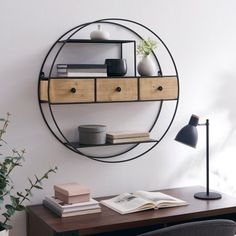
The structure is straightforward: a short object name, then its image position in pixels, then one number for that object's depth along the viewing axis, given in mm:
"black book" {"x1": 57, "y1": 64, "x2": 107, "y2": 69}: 2344
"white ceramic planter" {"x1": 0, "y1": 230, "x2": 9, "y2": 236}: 2054
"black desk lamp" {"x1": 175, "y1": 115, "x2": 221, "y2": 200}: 2496
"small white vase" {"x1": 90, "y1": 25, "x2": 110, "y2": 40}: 2410
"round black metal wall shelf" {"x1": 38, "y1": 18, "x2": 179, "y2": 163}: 2398
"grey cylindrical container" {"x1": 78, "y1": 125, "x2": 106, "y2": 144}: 2408
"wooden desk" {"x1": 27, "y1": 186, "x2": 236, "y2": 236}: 2078
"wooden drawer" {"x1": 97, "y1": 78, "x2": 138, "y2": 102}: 2377
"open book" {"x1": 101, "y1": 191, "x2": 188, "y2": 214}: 2289
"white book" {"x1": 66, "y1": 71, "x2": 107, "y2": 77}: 2322
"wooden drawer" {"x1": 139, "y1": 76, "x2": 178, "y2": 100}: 2490
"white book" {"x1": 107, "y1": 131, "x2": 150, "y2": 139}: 2469
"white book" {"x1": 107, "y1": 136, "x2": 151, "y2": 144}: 2465
